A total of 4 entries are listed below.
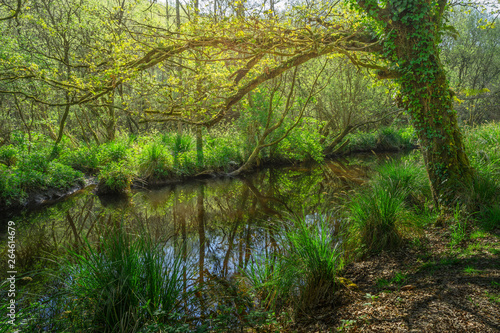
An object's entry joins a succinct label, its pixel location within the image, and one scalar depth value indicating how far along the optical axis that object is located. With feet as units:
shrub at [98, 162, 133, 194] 31.99
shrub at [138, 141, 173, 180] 36.60
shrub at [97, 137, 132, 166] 36.22
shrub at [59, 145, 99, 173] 37.96
